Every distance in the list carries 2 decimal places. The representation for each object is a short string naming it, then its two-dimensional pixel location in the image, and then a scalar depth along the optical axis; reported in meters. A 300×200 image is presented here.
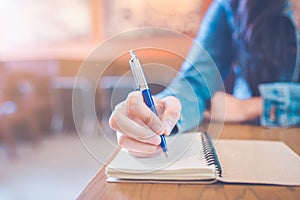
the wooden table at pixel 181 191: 0.43
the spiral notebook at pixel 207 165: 0.47
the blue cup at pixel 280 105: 0.94
